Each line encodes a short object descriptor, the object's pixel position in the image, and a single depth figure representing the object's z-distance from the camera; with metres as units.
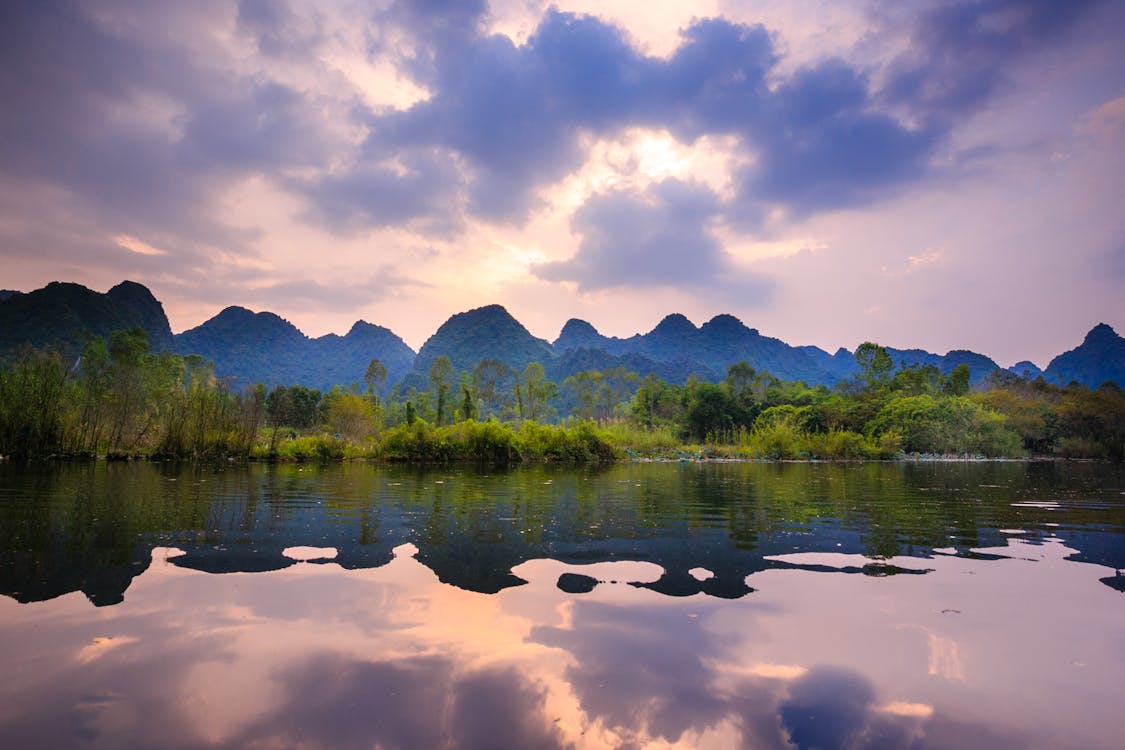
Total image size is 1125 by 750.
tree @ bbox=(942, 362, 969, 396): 61.94
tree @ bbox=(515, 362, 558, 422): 57.44
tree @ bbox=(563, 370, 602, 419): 68.50
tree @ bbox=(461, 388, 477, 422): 38.28
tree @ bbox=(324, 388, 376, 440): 33.03
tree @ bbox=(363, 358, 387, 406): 65.79
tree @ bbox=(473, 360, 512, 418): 76.06
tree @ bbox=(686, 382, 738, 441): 49.84
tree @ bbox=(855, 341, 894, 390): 60.31
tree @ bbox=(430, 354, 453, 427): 44.50
